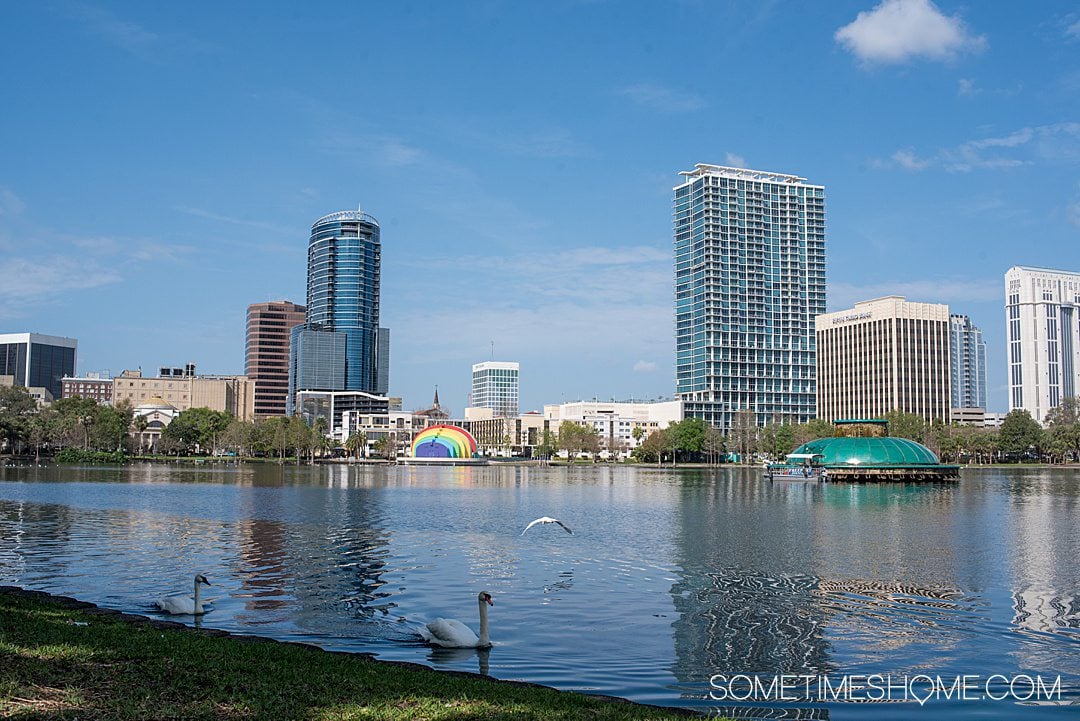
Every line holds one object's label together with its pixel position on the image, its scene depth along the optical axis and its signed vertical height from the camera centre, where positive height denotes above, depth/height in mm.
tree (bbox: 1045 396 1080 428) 192875 +3235
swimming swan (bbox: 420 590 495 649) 21266 -4828
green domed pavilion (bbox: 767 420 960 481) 119500 -4279
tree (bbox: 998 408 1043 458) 189375 -821
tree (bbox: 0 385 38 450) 164000 +3161
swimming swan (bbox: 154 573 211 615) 24141 -4691
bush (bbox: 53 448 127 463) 164375 -5210
